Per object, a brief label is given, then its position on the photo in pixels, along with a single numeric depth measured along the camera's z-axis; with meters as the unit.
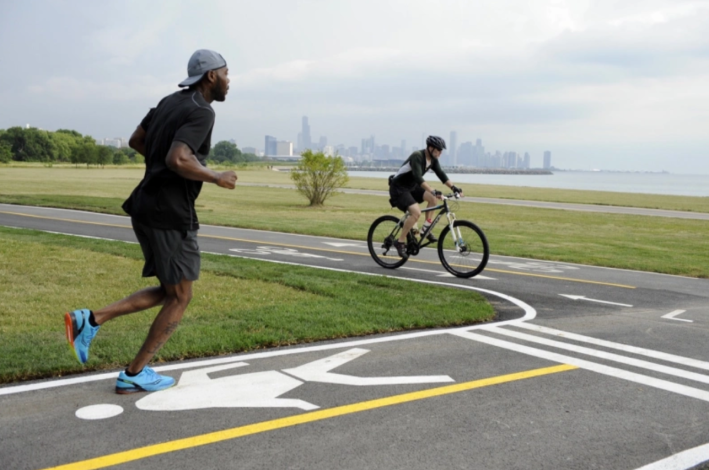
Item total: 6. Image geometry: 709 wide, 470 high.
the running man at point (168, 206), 4.39
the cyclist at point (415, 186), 10.97
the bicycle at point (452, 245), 10.83
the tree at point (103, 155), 124.31
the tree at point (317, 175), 32.72
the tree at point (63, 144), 154.00
